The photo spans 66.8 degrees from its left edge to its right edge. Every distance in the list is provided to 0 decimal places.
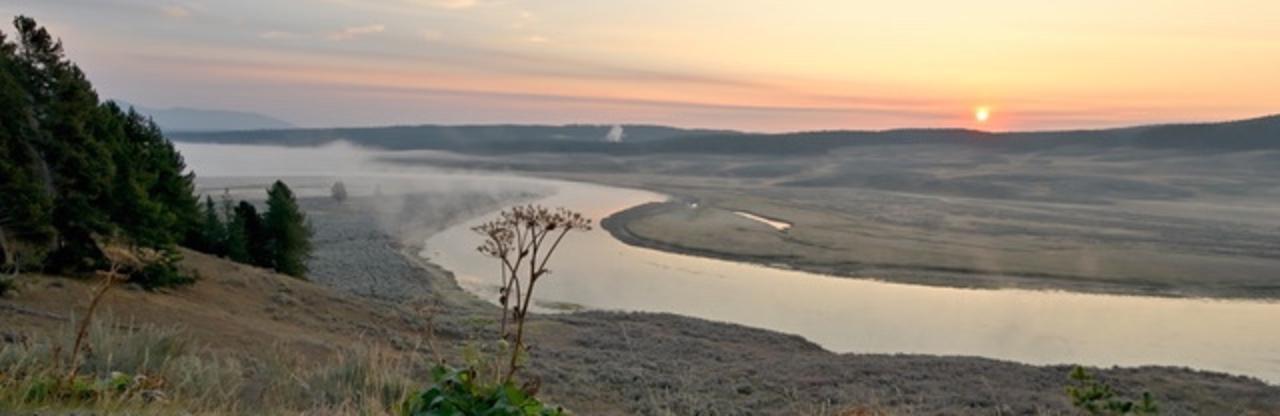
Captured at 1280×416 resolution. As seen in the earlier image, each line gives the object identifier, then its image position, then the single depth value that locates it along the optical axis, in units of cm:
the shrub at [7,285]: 1308
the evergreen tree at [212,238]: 2759
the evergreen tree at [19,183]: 1512
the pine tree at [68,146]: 1598
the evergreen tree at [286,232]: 2778
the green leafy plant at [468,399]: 313
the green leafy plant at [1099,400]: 337
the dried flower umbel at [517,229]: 320
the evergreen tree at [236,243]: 2727
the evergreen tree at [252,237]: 2808
